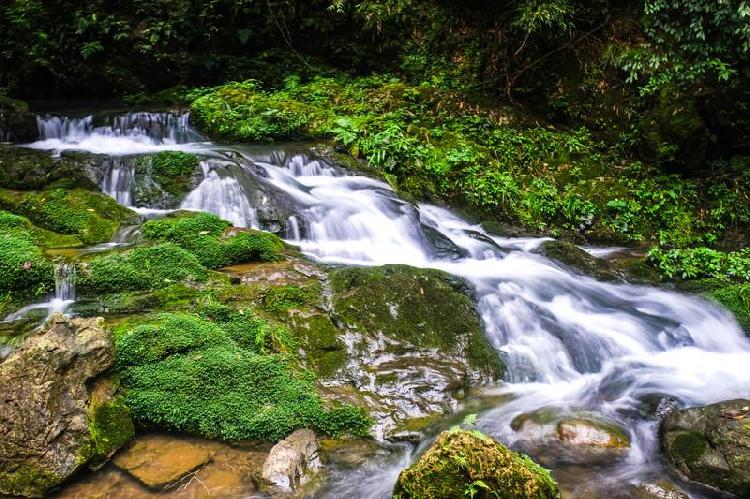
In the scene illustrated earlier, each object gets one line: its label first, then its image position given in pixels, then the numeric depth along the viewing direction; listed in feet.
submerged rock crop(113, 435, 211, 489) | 12.46
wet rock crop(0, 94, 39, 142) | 31.89
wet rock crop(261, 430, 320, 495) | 12.36
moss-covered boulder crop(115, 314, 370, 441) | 13.83
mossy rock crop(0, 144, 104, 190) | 25.35
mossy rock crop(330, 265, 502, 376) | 18.29
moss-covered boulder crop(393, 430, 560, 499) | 10.88
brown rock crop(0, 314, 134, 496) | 11.81
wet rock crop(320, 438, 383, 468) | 13.65
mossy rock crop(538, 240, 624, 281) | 25.95
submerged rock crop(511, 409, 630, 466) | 14.23
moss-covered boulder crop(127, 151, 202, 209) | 25.98
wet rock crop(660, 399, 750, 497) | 12.75
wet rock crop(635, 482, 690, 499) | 12.83
